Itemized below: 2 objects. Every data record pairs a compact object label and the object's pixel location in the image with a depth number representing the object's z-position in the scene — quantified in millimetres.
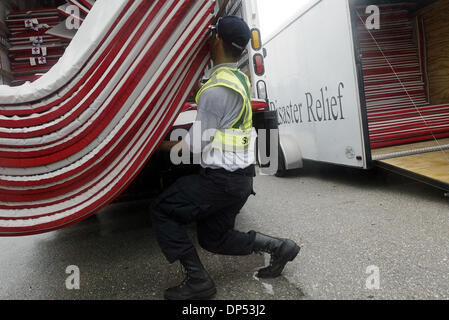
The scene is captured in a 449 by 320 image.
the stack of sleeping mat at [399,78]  4852
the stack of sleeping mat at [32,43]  3854
